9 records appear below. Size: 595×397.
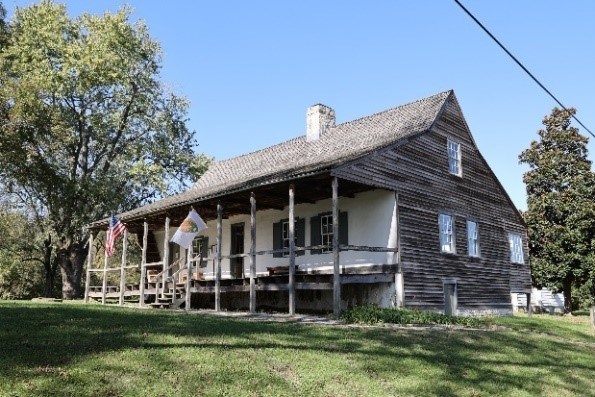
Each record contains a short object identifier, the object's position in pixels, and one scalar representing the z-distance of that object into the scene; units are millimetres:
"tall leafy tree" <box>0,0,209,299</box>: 32531
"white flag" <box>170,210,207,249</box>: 18750
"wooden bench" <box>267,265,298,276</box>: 18547
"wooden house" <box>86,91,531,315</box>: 17484
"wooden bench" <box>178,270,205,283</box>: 22481
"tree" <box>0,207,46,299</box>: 40062
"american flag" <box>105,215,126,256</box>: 23484
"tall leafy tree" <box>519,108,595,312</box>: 33000
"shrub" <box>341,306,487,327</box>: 14312
